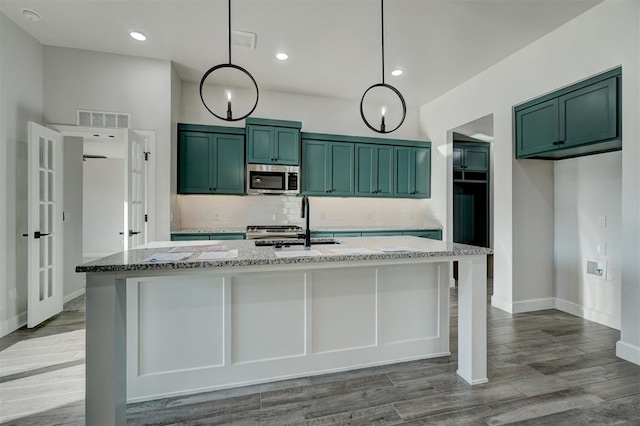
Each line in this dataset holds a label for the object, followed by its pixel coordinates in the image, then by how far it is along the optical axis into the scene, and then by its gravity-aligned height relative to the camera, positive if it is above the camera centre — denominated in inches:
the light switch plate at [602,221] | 126.5 -4.0
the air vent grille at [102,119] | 140.1 +43.7
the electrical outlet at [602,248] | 126.3 -15.5
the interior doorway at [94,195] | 145.3 +11.5
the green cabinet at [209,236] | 151.9 -12.9
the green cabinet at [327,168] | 182.9 +26.8
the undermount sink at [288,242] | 94.7 -10.1
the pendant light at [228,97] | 78.1 +30.5
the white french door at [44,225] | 121.0 -5.7
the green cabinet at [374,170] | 191.9 +26.6
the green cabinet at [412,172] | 199.3 +26.6
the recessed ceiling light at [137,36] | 125.6 +74.4
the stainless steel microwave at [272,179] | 170.4 +18.6
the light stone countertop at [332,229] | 156.5 -10.3
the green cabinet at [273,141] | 168.9 +39.9
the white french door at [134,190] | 125.6 +9.3
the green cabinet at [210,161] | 163.9 +28.2
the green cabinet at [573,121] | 102.7 +34.9
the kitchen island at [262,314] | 62.7 -28.1
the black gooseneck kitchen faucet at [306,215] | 89.3 -1.1
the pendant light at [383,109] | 87.8 +29.4
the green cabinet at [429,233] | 190.0 -13.7
